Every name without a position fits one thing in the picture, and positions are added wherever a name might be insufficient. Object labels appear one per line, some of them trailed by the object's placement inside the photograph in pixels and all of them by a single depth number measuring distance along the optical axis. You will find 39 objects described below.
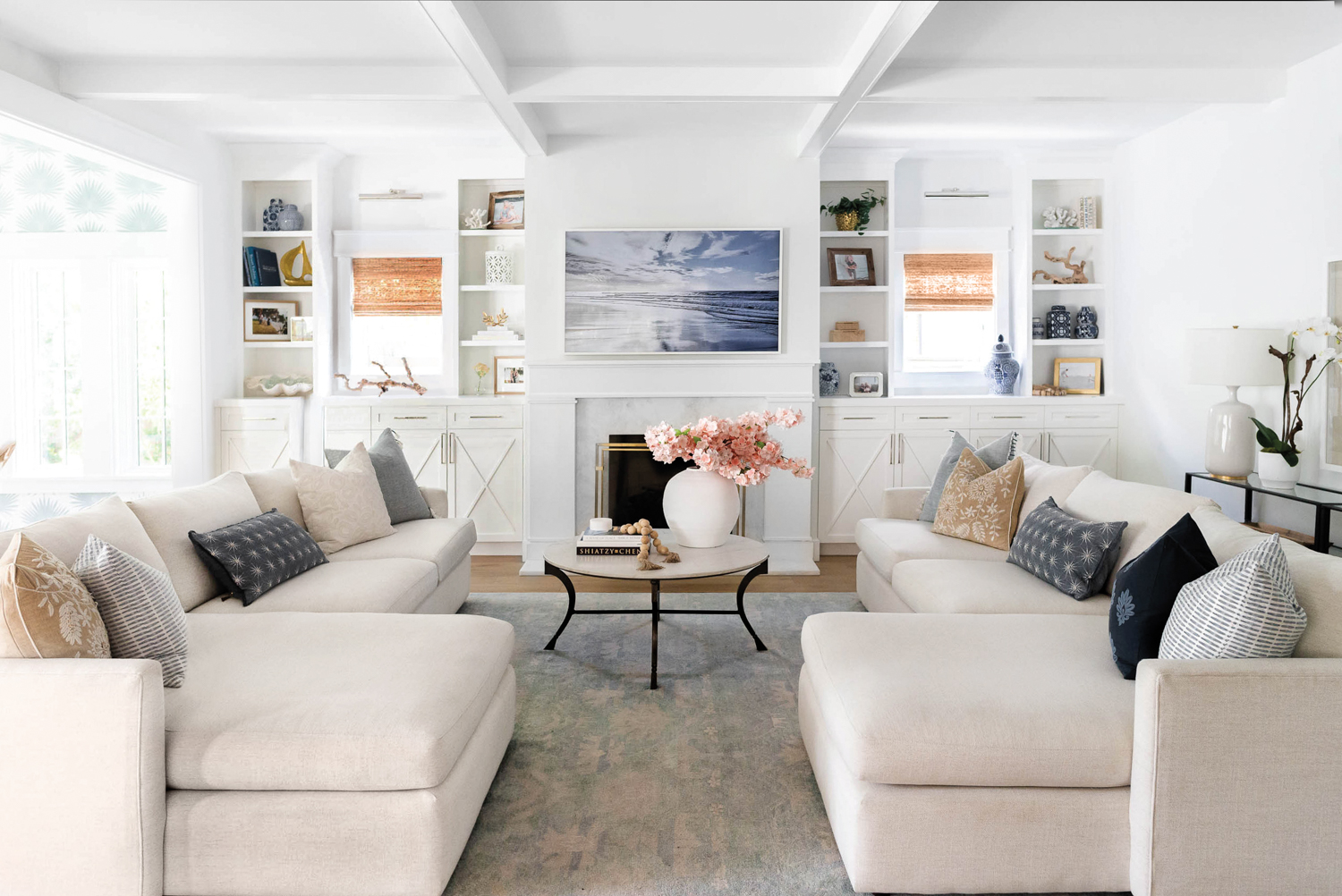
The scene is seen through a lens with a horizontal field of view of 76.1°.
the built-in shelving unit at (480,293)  5.61
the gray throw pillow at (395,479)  4.05
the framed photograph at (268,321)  5.49
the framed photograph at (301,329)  5.55
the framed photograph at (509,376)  5.61
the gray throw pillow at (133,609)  1.93
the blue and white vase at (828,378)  5.55
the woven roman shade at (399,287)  5.59
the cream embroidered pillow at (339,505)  3.52
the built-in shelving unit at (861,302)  5.59
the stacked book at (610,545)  3.40
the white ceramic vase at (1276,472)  3.75
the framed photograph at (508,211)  5.50
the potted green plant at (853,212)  5.41
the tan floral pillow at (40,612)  1.75
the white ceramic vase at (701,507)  3.51
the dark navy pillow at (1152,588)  2.05
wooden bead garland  3.23
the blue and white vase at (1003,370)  5.48
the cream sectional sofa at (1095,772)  1.73
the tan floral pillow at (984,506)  3.62
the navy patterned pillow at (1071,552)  2.83
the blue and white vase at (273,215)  5.44
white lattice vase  5.51
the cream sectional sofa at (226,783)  1.72
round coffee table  3.16
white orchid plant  3.69
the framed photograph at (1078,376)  5.53
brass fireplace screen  5.19
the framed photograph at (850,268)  5.54
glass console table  3.30
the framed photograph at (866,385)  5.54
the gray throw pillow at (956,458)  4.01
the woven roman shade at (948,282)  5.69
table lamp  3.86
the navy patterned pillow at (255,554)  2.79
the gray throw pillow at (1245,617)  1.80
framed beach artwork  5.11
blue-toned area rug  1.99
